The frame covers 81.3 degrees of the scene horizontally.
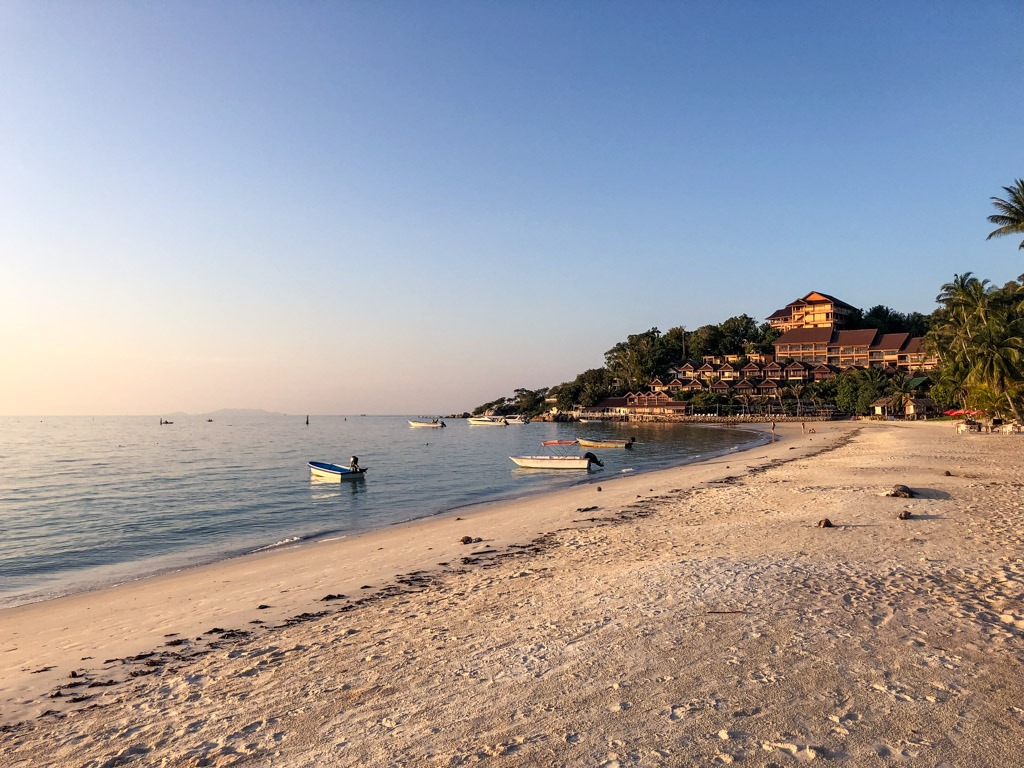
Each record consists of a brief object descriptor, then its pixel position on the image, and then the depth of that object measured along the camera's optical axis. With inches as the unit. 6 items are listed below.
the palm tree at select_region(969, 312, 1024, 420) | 1851.6
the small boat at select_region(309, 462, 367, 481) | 1581.0
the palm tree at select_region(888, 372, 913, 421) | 3966.5
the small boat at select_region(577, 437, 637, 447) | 2618.1
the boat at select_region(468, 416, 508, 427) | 6658.5
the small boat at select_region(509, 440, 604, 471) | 1748.3
